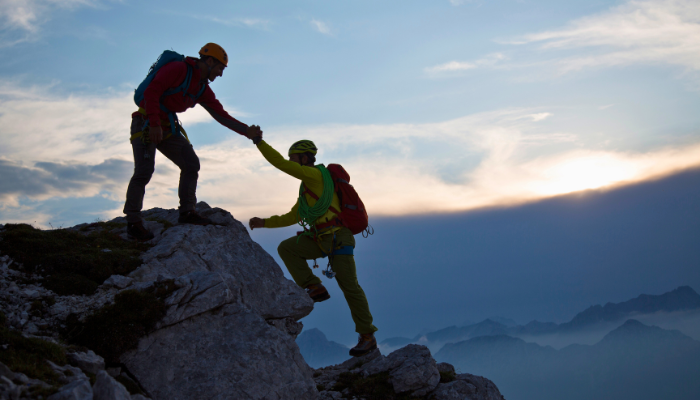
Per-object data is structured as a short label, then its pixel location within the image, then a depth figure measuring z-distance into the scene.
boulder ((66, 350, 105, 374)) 5.82
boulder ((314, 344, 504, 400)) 10.41
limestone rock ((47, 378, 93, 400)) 4.59
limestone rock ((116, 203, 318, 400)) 7.02
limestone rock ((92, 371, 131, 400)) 4.98
